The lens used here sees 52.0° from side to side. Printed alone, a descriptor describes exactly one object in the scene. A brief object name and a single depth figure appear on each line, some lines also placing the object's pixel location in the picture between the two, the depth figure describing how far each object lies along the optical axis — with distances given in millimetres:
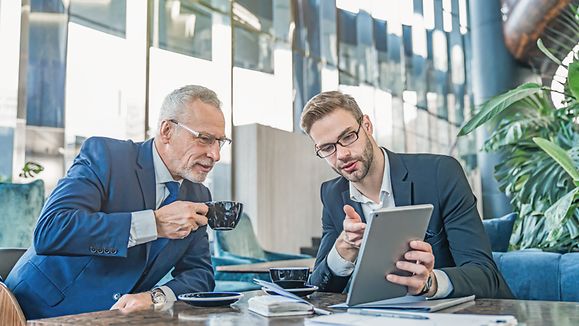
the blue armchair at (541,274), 2154
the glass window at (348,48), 8711
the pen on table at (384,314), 1036
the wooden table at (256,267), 3121
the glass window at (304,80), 7410
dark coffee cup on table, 1450
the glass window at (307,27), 7551
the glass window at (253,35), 6418
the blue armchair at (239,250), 4395
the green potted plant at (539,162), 2785
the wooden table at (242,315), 1067
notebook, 1168
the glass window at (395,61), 10086
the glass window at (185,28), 5488
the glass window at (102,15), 4637
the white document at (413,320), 952
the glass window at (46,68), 4285
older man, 1547
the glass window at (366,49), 9250
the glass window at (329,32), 8164
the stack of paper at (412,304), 1152
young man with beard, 1587
